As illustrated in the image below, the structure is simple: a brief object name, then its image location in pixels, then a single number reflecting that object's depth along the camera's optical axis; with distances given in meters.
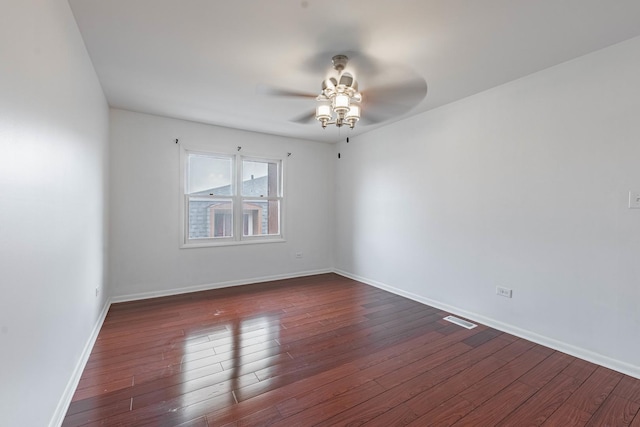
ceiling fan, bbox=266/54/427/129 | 2.35
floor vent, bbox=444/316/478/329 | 3.06
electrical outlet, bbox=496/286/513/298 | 2.93
